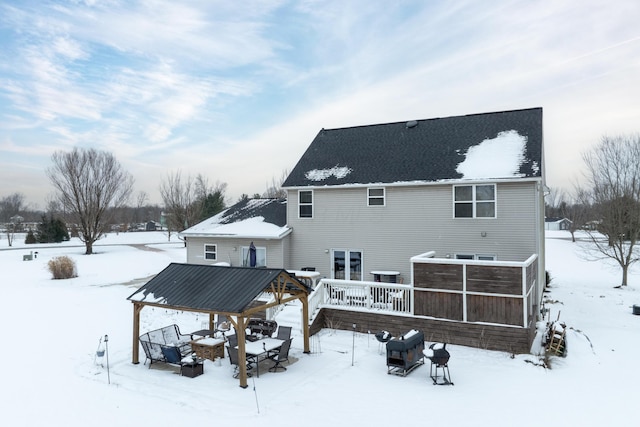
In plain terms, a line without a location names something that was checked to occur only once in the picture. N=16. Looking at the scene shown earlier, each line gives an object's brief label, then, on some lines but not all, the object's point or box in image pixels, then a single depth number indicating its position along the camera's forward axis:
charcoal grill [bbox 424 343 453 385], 9.23
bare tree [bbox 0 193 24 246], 85.75
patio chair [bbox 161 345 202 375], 9.95
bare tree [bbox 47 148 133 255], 45.50
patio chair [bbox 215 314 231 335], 12.54
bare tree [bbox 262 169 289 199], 62.39
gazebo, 9.20
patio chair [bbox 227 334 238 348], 10.48
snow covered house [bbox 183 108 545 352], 11.98
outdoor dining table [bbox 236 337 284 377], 9.74
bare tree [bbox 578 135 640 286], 23.66
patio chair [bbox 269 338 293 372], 10.27
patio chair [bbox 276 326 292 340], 11.24
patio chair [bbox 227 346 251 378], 9.84
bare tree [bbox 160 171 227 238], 56.78
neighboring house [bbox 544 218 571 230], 92.69
